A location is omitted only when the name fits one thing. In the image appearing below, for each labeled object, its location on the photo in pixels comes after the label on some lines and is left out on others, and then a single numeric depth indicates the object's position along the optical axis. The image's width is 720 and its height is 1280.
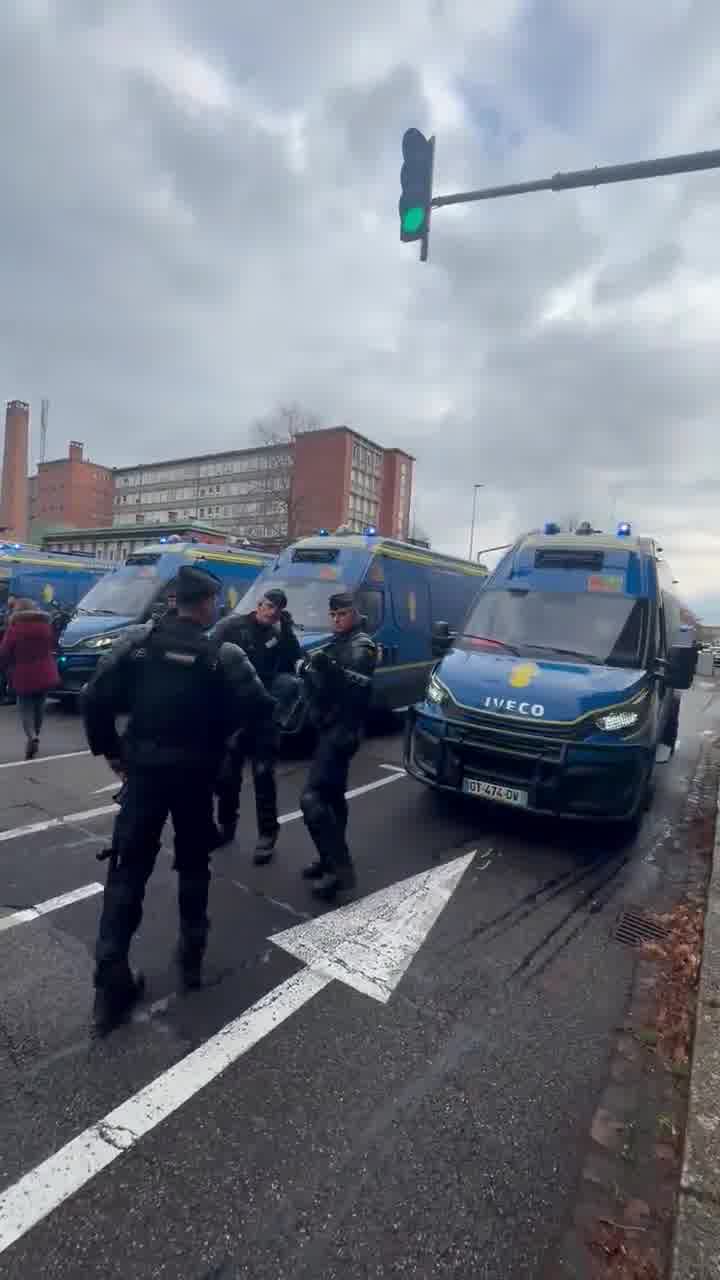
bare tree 44.19
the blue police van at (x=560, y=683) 5.21
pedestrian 8.18
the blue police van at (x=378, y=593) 8.98
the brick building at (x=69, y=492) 79.19
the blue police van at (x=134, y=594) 10.52
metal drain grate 4.14
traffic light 6.20
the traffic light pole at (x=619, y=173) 5.33
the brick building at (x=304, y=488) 68.12
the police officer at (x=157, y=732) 3.11
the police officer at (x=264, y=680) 5.12
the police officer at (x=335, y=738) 4.45
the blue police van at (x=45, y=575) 15.41
